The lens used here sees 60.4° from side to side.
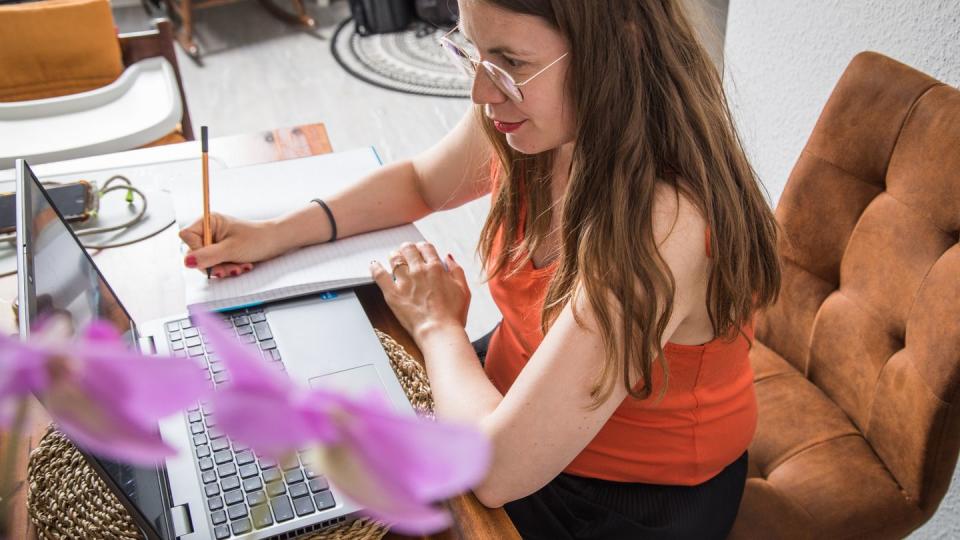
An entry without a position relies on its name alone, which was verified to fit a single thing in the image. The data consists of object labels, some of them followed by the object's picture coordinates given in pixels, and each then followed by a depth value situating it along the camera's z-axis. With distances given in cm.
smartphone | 122
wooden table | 79
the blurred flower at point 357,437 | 16
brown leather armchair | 99
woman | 84
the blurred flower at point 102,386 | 15
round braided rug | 364
